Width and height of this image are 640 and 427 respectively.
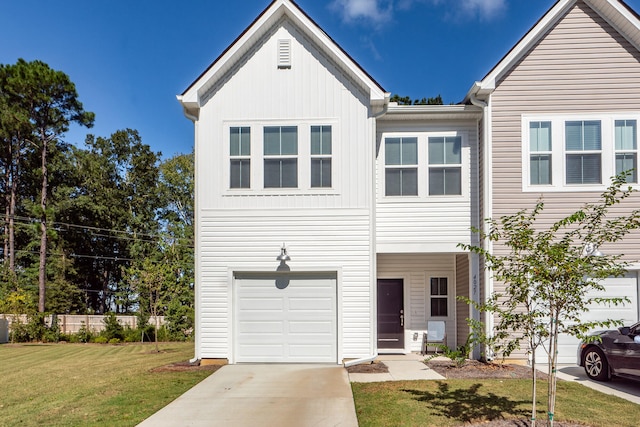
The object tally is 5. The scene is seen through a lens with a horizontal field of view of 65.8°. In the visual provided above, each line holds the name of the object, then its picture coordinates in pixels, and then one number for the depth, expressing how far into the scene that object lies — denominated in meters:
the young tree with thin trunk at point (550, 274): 5.20
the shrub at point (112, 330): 22.12
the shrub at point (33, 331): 21.41
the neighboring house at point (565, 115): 11.43
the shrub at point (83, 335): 22.31
